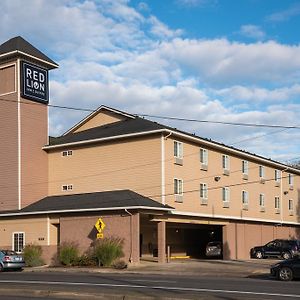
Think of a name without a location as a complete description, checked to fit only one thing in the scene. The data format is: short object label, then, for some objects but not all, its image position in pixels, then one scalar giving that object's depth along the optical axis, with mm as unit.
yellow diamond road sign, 27616
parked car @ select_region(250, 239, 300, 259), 35506
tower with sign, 33899
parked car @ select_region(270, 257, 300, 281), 18459
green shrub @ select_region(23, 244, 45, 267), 30392
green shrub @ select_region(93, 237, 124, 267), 27811
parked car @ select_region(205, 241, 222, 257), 37162
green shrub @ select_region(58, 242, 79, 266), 29199
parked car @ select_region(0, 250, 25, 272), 26009
